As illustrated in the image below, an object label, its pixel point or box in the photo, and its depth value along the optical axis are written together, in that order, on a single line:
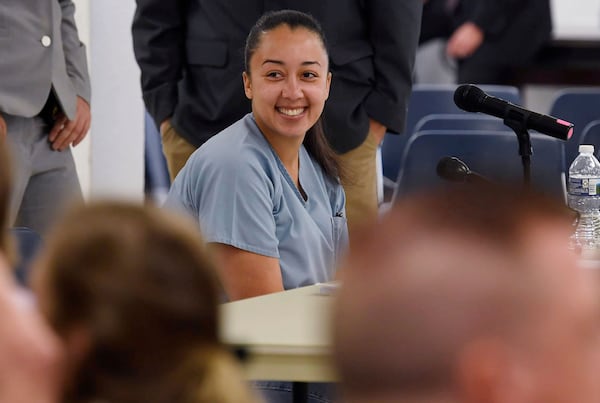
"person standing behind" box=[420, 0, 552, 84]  14.96
